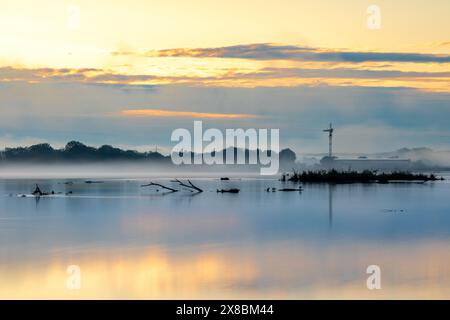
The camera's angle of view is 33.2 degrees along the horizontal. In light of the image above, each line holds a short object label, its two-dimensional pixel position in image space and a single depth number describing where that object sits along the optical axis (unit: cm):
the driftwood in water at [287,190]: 5590
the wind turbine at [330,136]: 9234
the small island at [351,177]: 7375
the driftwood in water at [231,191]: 5498
